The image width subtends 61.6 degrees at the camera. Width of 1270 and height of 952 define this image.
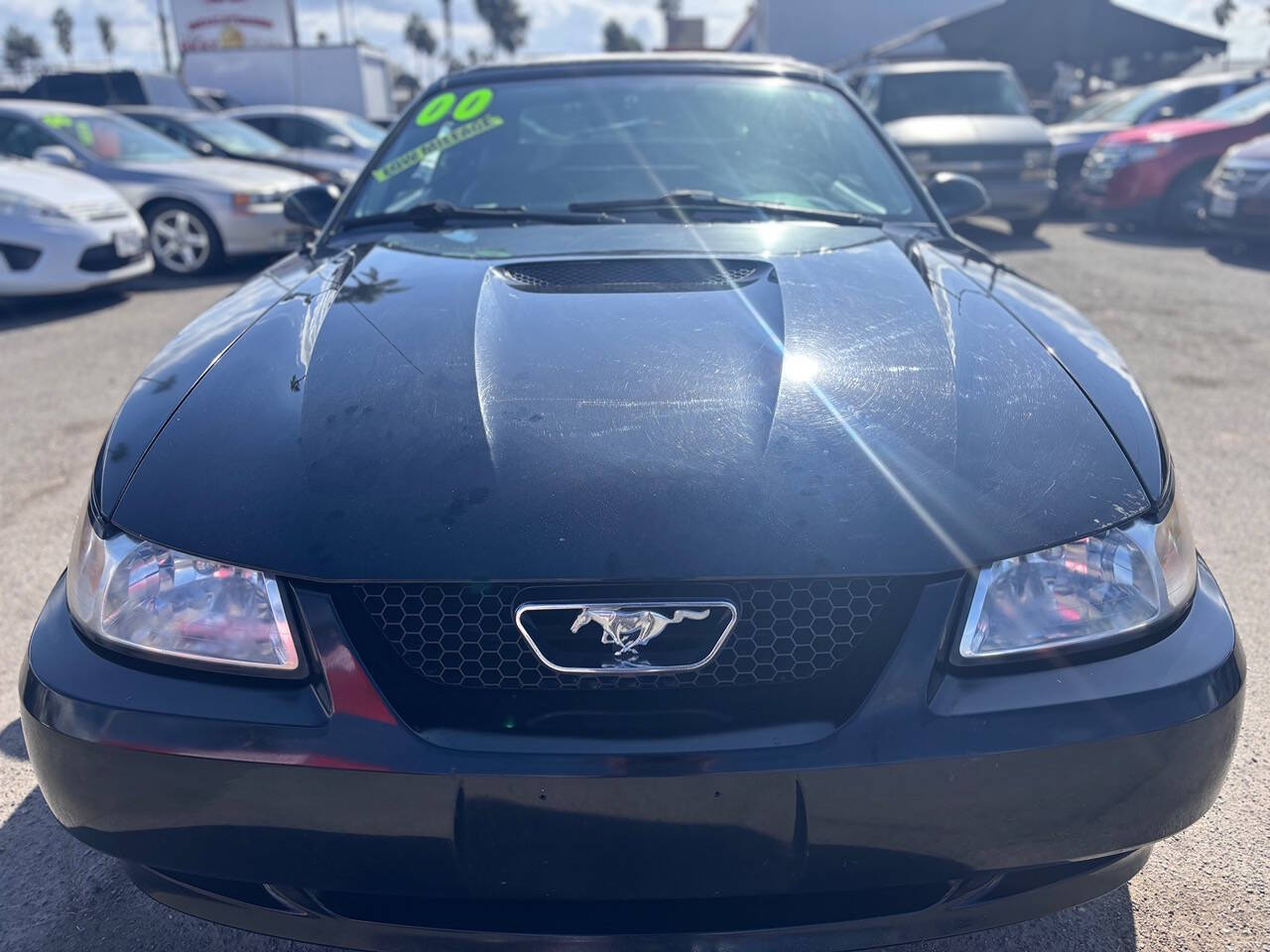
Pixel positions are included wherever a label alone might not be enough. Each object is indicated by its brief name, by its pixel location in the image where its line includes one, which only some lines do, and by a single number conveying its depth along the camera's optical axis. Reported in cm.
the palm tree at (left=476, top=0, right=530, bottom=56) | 8781
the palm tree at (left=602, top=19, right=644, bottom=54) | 7864
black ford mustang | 137
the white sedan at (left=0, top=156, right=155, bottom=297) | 720
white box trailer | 2280
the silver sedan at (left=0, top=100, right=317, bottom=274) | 881
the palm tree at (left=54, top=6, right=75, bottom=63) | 9250
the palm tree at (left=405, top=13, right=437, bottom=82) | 9325
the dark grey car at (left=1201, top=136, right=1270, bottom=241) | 877
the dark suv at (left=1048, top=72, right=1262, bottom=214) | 1224
